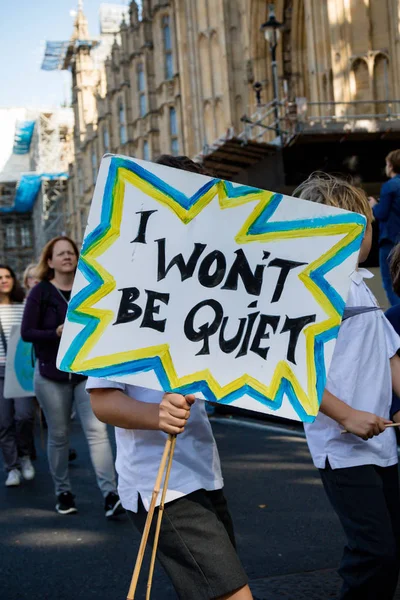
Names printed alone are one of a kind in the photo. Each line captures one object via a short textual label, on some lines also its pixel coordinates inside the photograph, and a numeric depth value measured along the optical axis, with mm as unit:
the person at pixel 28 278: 10213
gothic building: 18047
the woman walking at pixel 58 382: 6414
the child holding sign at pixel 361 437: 3070
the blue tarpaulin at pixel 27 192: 69338
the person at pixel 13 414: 8055
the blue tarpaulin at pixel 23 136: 75375
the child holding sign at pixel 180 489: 2793
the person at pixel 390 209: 8125
